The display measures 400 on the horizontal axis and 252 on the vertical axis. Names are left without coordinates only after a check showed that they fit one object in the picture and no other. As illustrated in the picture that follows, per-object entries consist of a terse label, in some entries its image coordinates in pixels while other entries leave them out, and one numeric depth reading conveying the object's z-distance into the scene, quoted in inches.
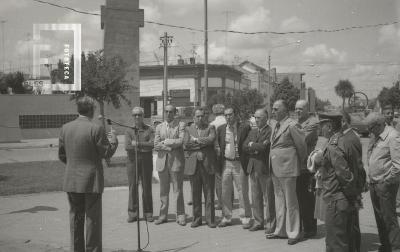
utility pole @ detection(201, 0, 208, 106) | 877.8
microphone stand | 240.6
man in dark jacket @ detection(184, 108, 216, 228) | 309.4
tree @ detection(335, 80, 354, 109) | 3590.1
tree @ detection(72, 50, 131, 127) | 703.1
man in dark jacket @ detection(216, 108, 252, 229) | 307.0
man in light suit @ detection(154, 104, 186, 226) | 320.2
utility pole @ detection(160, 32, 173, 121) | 1587.8
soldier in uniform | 200.2
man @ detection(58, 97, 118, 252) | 220.7
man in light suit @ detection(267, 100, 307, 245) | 269.7
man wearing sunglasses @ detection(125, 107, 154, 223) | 324.8
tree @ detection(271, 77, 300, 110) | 2716.5
